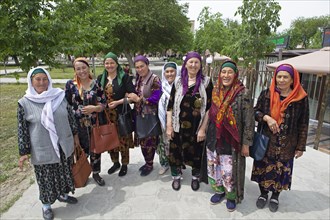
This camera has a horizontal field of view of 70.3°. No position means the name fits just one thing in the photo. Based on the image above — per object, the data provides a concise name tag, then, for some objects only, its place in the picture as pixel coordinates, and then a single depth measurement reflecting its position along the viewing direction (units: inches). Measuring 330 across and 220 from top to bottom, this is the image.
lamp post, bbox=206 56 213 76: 460.4
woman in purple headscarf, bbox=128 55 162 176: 125.7
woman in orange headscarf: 97.3
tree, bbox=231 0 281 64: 348.2
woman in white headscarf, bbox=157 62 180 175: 124.9
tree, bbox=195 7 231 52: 923.4
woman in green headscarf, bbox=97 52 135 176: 123.5
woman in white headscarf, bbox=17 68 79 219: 94.0
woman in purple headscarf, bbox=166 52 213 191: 111.7
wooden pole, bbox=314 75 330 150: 207.2
